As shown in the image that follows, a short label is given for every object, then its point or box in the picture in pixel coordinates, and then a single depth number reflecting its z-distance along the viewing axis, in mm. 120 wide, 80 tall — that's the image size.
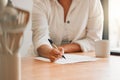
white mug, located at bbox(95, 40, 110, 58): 1558
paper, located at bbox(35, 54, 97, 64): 1369
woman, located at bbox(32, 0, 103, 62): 1920
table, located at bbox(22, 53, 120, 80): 994
